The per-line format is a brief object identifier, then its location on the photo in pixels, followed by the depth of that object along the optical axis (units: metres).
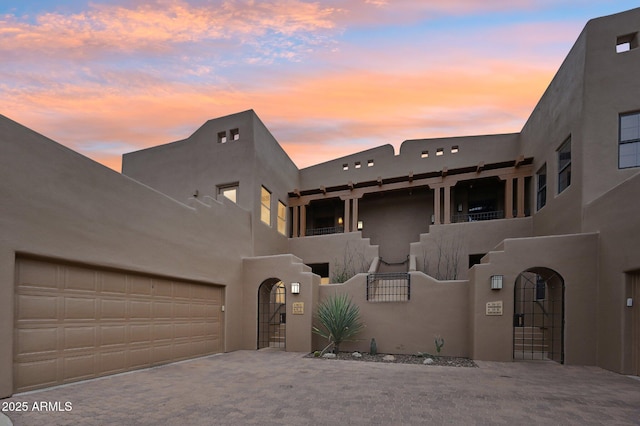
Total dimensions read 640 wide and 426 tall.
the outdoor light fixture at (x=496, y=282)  9.30
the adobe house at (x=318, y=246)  6.21
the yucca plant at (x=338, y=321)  10.43
